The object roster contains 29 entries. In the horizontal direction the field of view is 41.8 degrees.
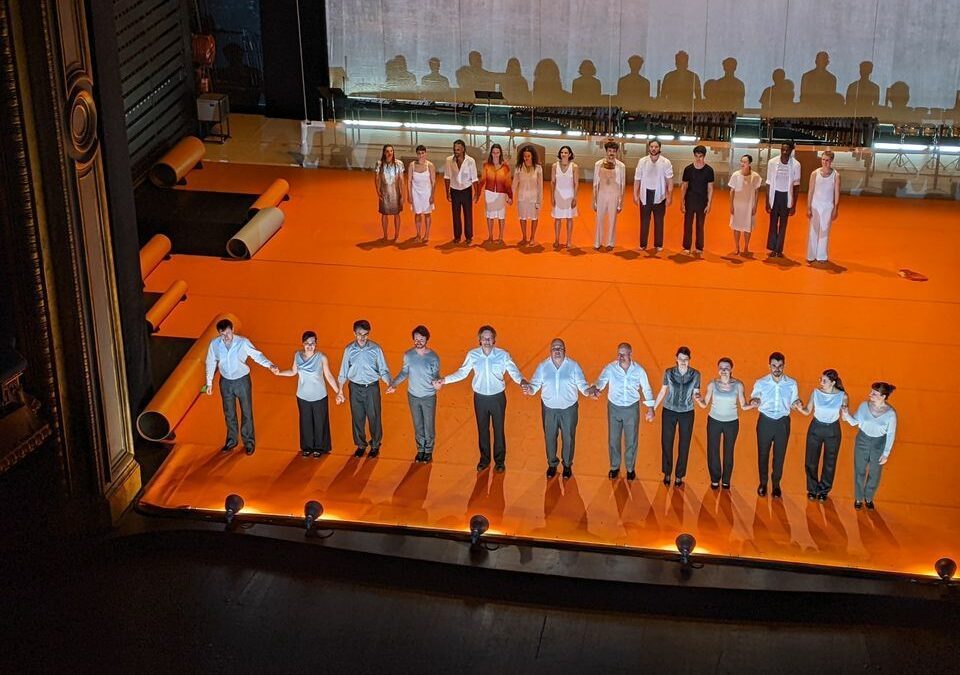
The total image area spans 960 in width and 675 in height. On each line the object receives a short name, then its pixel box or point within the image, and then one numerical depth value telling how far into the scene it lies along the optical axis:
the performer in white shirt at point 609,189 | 13.92
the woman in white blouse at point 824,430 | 9.57
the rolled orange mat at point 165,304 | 12.57
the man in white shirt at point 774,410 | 9.71
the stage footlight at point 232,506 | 9.90
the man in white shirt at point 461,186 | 14.05
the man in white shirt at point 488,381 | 10.06
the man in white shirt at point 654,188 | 13.91
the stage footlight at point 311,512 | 9.77
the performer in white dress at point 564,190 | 13.92
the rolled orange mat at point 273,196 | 14.84
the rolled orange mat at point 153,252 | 13.78
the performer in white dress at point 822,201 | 13.72
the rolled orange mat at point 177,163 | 15.57
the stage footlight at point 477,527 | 9.63
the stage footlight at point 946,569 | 9.12
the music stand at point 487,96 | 17.33
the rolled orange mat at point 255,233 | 14.04
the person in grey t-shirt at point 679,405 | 9.83
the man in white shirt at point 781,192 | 13.80
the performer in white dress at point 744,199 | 13.88
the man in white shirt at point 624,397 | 9.90
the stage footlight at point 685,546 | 9.35
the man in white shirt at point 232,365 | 10.41
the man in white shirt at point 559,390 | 9.98
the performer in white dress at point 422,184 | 14.17
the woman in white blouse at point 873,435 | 9.49
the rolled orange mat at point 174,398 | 10.92
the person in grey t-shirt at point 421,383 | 10.19
